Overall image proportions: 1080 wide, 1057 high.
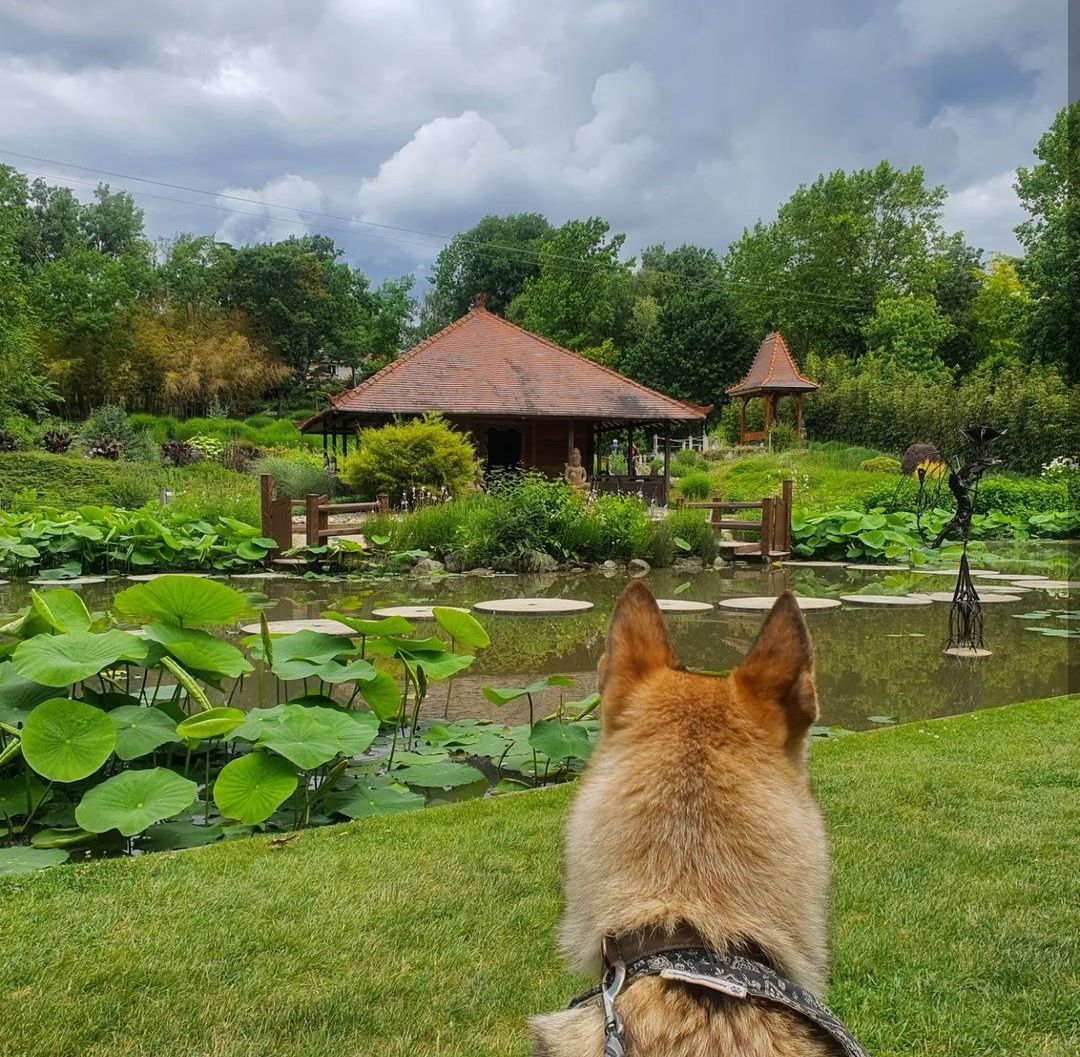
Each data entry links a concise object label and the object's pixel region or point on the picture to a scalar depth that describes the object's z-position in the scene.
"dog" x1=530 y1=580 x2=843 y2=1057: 1.16
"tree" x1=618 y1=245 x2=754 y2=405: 48.31
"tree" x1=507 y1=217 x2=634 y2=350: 53.09
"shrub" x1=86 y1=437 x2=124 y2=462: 25.62
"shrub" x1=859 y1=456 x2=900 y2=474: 29.69
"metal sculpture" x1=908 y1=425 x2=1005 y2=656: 7.27
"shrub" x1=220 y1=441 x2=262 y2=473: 28.18
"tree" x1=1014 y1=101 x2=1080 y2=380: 31.72
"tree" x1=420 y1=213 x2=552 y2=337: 67.19
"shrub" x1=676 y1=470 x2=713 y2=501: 26.73
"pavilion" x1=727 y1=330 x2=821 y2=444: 34.69
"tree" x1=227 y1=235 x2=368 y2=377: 50.69
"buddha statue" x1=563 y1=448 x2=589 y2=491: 20.94
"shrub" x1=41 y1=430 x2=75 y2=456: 24.39
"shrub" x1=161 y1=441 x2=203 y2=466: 27.30
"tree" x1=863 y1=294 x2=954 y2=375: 44.75
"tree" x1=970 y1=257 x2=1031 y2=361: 46.88
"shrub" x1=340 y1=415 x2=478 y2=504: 18.17
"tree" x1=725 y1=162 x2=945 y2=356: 50.28
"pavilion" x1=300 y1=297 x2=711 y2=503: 22.73
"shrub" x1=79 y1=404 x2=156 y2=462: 25.89
